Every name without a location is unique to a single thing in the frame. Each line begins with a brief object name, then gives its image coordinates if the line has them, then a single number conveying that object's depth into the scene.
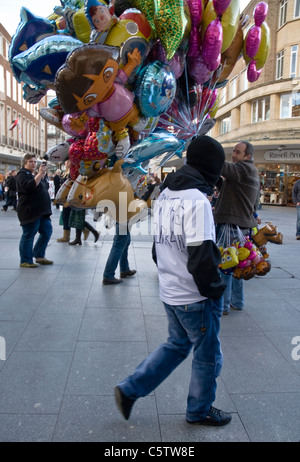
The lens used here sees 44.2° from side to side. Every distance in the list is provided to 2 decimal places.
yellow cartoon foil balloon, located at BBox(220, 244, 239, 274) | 3.58
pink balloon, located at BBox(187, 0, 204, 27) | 3.63
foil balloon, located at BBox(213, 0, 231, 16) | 3.62
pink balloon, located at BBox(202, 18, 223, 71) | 3.62
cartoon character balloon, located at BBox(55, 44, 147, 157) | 2.84
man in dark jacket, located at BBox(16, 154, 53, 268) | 5.71
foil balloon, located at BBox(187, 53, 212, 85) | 3.83
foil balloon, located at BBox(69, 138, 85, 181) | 3.43
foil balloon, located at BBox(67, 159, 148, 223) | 3.49
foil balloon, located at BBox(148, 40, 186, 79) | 3.48
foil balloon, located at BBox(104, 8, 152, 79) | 3.09
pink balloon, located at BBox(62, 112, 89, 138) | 3.32
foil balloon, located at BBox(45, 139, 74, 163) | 3.75
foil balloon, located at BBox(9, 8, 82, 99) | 3.13
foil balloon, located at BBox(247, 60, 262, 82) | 4.48
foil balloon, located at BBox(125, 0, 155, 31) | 3.30
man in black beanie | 2.09
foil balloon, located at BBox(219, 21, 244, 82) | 4.26
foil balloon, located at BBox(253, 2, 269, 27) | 4.23
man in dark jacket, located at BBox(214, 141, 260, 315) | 3.86
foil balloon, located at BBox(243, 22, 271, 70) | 4.32
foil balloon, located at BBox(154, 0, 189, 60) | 3.17
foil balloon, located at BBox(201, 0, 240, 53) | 3.66
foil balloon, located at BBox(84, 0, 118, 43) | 2.97
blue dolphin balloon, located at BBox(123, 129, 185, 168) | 3.60
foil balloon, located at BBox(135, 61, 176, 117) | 3.31
